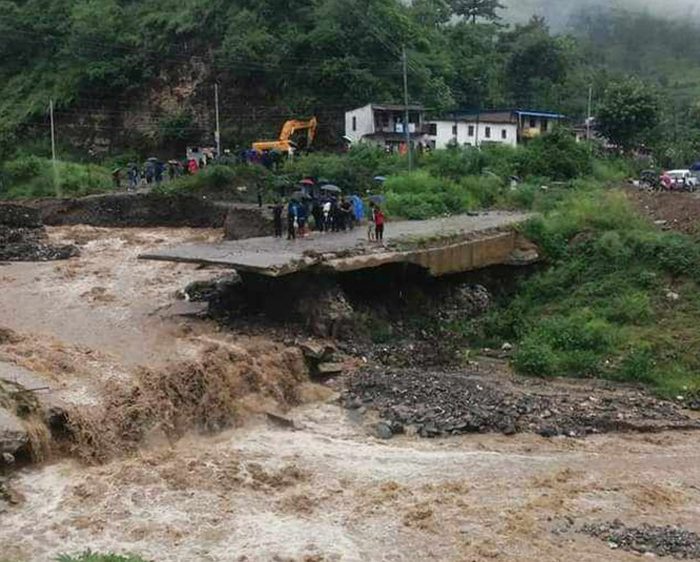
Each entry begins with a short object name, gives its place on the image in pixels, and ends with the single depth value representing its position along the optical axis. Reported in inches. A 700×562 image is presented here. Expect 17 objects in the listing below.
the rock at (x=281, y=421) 680.4
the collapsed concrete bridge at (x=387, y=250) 832.9
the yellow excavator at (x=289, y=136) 1736.0
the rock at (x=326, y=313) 840.3
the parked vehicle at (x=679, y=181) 1630.2
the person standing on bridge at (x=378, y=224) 962.1
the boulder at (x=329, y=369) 775.7
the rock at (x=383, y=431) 664.4
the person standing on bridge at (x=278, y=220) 1031.6
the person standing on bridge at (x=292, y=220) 1004.6
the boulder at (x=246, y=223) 1262.3
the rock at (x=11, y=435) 537.6
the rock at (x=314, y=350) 780.0
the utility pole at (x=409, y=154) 1538.5
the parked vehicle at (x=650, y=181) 1628.0
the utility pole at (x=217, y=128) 1923.5
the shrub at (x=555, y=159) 1599.4
